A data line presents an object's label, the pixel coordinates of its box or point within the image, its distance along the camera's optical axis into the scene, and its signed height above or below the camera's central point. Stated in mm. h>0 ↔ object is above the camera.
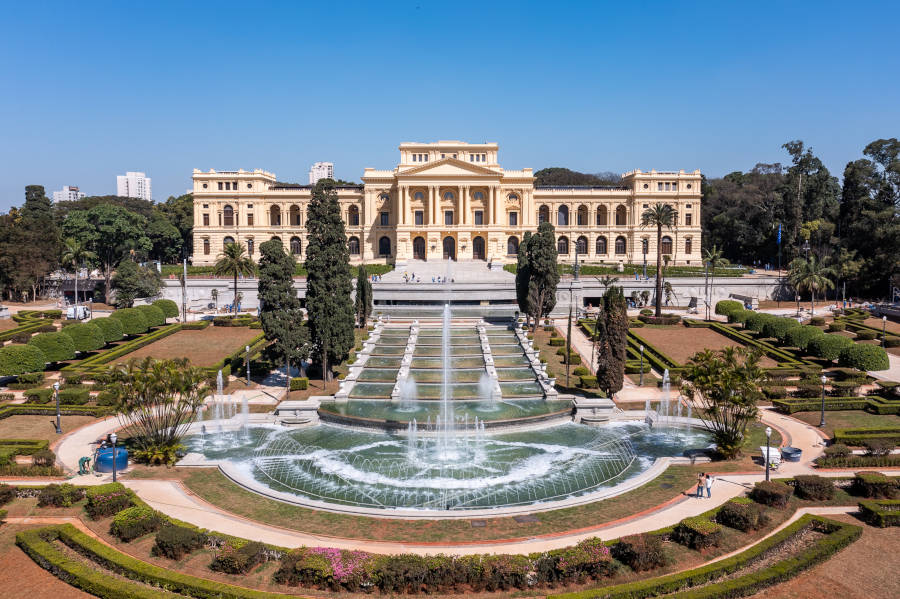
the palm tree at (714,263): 72812 +218
